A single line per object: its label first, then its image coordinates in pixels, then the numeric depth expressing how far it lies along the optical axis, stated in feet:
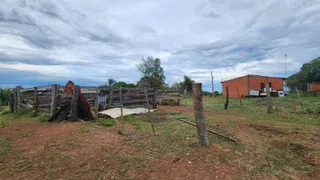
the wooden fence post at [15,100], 35.34
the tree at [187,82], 126.13
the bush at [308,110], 30.15
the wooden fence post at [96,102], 27.71
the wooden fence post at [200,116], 13.19
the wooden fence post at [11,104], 35.51
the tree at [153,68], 146.30
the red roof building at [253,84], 87.61
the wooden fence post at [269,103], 32.14
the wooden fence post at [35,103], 28.34
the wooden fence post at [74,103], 23.11
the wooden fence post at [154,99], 39.65
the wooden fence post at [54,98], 23.94
